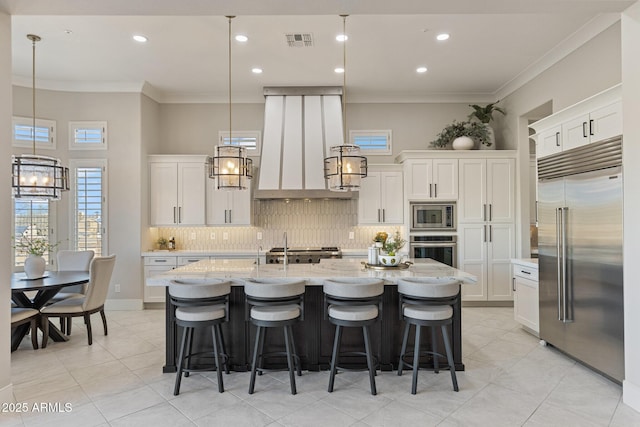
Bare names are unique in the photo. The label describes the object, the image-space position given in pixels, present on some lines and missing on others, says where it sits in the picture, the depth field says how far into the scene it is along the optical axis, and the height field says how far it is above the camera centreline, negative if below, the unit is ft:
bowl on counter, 12.82 -1.51
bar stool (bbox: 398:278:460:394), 10.29 -2.62
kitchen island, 11.71 -3.76
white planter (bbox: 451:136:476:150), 19.93 +4.03
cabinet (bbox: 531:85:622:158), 10.77 +3.07
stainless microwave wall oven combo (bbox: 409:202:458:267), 19.74 -0.83
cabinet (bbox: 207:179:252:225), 20.76 +0.52
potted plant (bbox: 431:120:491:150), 19.95 +4.48
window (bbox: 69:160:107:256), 19.40 +0.75
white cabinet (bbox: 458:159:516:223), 19.80 +1.40
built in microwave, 19.94 -0.01
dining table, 13.10 -2.46
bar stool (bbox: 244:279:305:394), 10.21 -2.61
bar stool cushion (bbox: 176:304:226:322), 10.31 -2.70
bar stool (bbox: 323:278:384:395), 10.25 -2.63
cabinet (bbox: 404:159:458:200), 19.93 +2.07
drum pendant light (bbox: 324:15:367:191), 12.57 +1.73
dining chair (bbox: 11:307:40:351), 13.09 -3.63
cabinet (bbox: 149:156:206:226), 20.54 +1.49
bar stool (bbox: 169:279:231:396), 10.32 -2.65
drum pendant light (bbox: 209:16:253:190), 12.56 +1.76
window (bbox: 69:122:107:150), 19.60 +4.46
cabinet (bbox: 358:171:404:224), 20.83 +1.10
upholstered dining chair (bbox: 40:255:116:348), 14.06 -3.32
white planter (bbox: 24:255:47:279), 14.23 -1.88
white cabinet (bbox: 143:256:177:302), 19.77 -2.73
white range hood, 19.52 +4.24
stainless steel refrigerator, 10.57 -1.23
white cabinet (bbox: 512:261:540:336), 14.76 -3.34
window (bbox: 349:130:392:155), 22.11 +4.69
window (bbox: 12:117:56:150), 18.35 +4.45
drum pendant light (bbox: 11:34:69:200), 12.64 +1.48
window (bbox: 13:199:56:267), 18.30 -0.18
